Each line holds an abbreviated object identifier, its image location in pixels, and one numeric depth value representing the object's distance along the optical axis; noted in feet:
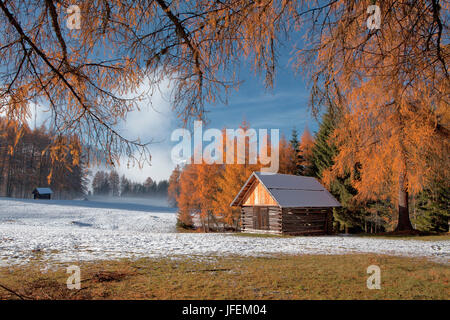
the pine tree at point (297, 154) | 116.26
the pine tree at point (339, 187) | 95.35
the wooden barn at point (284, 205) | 69.46
